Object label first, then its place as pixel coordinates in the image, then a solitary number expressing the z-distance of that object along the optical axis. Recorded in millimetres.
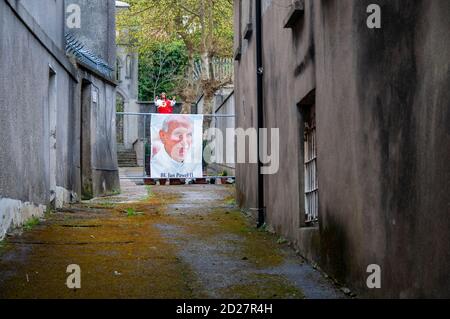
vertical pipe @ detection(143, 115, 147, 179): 19875
